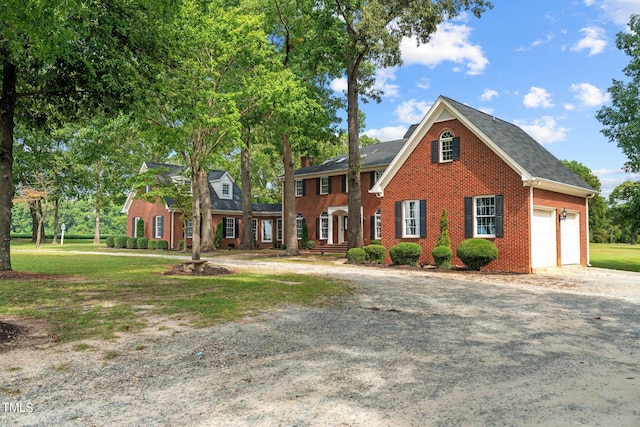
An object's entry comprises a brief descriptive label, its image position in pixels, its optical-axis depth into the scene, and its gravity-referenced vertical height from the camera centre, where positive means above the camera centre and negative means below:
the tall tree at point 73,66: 9.41 +4.10
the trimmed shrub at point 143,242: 37.22 -1.06
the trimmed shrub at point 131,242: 38.25 -1.04
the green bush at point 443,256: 18.80 -1.15
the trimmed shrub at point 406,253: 19.81 -1.08
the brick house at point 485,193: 17.80 +1.50
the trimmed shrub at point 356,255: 21.95 -1.31
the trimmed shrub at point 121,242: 39.31 -1.07
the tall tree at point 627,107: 22.59 +6.08
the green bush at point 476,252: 17.52 -0.96
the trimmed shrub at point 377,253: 21.48 -1.16
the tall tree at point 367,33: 20.78 +9.16
